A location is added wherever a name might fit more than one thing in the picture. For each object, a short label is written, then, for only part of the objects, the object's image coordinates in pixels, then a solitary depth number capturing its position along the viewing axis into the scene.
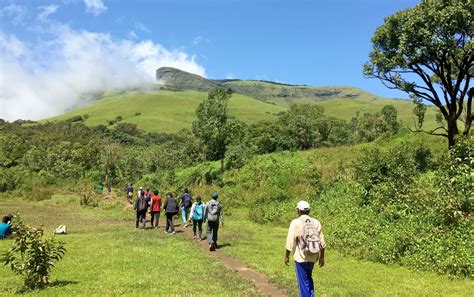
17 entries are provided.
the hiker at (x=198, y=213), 20.88
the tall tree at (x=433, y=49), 24.98
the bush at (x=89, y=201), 42.81
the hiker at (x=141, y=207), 24.81
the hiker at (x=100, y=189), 52.69
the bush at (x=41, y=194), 50.72
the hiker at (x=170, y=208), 22.80
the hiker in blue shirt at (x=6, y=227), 21.62
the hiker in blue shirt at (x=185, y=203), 25.03
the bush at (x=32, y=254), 11.60
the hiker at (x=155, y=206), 25.12
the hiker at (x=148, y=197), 27.11
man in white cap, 9.14
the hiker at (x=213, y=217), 18.58
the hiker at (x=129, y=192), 39.83
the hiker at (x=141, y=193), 24.71
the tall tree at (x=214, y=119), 45.31
